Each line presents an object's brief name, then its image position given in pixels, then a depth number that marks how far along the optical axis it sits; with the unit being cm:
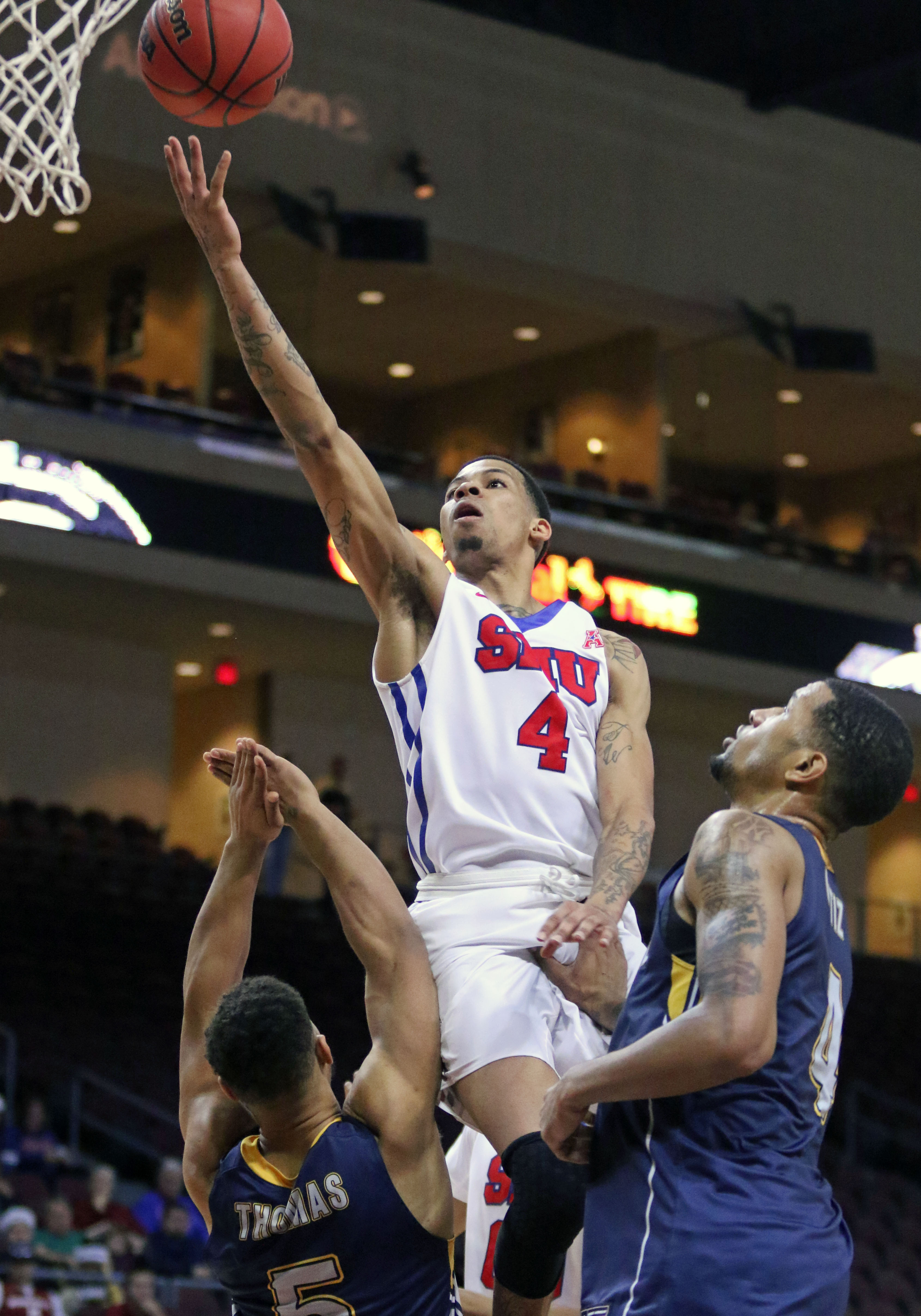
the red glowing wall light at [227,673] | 2152
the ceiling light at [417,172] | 1933
